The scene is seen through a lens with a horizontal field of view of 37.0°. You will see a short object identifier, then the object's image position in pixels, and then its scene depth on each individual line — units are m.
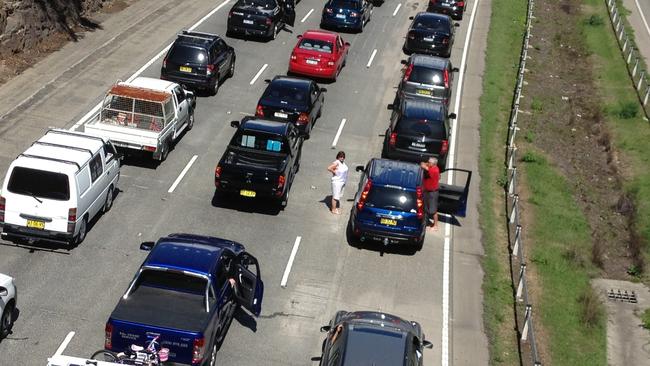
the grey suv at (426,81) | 32.56
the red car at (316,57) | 35.16
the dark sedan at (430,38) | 40.12
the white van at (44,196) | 20.12
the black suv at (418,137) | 27.36
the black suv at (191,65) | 31.70
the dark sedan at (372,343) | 15.02
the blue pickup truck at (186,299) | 15.66
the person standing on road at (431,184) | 23.84
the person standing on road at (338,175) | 24.25
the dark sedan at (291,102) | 29.25
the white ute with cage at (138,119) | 25.38
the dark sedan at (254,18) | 39.19
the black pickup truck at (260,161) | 23.67
